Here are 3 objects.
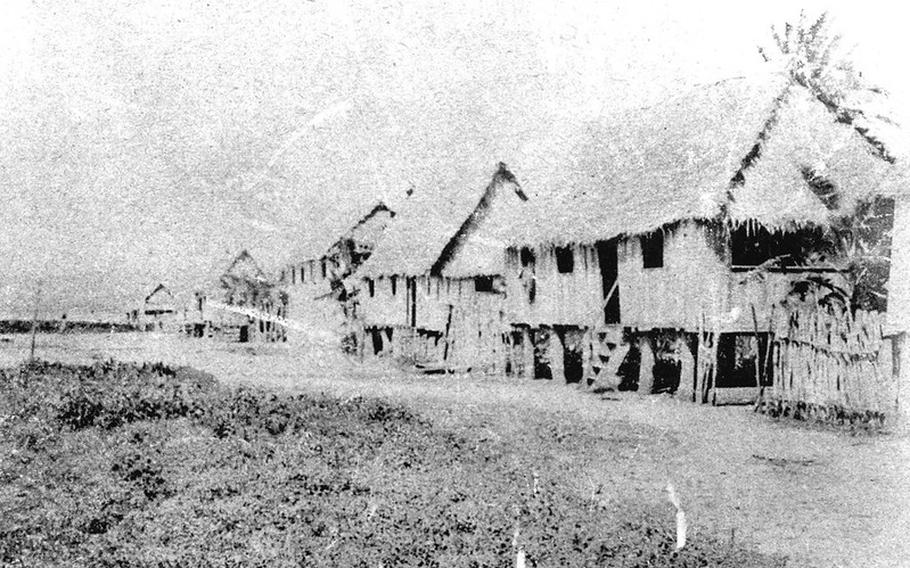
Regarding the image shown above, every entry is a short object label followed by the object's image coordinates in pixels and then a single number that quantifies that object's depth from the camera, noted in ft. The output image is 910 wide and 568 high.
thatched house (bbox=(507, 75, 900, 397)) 55.83
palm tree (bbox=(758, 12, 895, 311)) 55.62
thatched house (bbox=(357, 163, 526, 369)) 84.38
